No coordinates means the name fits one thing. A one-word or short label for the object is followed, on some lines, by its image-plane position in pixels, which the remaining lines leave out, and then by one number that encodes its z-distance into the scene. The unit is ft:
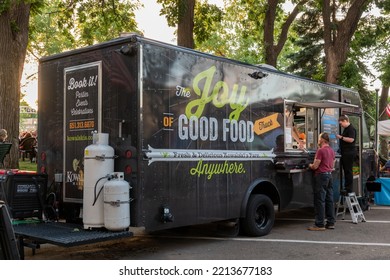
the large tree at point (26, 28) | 35.40
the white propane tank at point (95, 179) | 19.49
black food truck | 19.79
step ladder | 31.42
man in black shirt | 32.60
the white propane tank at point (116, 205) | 18.83
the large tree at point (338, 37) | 57.11
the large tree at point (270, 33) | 56.85
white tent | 58.08
